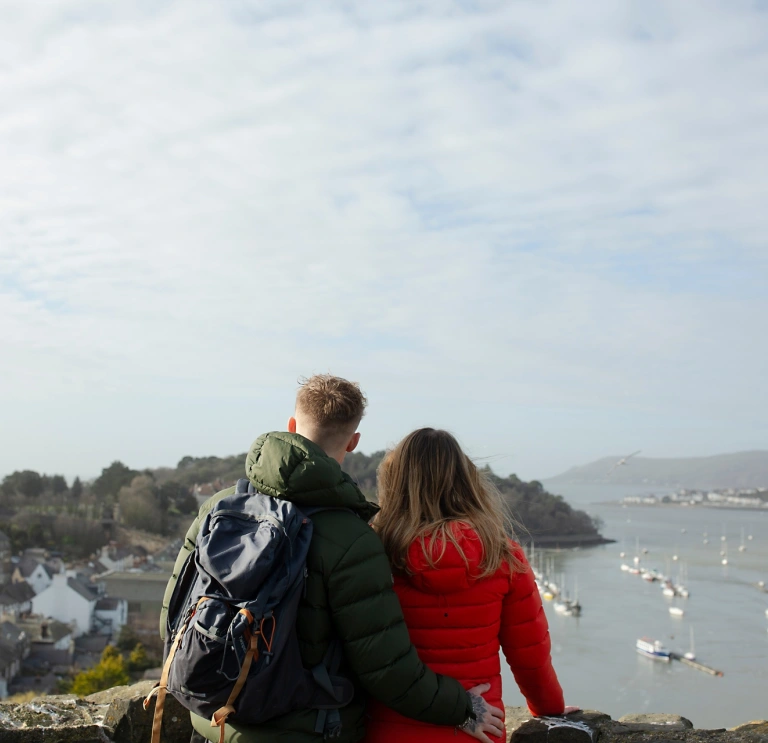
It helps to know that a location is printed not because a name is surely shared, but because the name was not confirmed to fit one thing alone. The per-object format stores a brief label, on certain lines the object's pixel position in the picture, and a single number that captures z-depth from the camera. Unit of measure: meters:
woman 1.60
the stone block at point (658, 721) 2.14
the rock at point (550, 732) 1.98
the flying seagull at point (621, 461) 28.69
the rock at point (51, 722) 1.99
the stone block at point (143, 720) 2.13
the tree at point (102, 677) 18.06
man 1.47
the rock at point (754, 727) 2.05
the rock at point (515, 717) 2.13
